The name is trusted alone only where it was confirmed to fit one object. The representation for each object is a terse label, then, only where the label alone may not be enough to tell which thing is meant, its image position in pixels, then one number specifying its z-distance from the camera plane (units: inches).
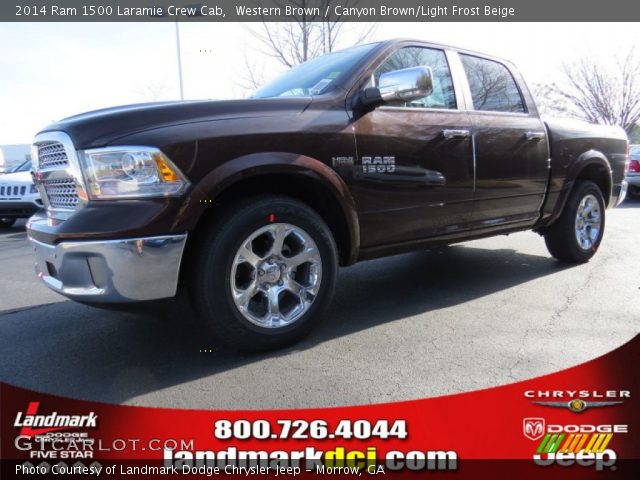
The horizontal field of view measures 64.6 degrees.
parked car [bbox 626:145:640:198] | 479.5
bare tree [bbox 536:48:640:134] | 1045.2
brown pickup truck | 97.1
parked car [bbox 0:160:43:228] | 368.2
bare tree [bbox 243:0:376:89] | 507.2
